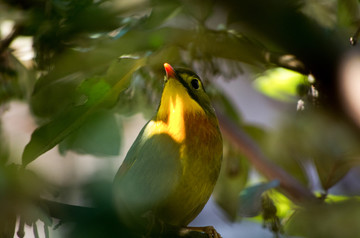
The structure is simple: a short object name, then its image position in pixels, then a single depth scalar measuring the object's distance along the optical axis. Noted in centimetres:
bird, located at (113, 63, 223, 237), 294
